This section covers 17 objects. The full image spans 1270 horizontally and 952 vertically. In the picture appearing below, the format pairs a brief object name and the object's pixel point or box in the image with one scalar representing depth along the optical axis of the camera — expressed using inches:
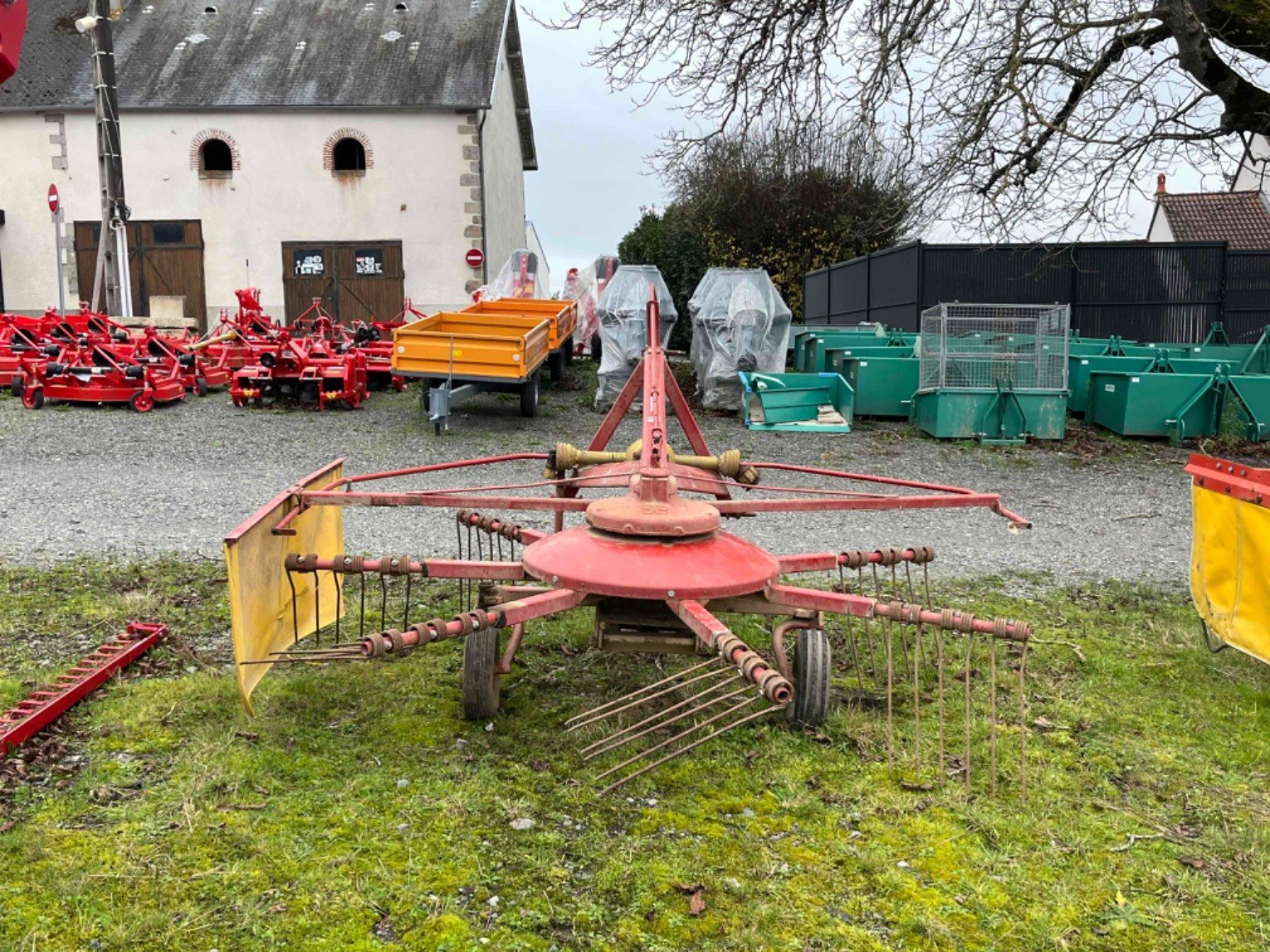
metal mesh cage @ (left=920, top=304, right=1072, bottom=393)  470.0
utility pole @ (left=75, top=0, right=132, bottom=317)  654.5
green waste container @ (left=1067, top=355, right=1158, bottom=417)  494.0
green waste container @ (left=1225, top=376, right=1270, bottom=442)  457.7
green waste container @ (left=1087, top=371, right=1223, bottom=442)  463.2
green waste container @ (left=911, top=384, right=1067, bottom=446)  462.0
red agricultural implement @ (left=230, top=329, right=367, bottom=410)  504.1
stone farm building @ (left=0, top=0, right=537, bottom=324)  874.1
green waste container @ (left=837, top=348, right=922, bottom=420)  507.2
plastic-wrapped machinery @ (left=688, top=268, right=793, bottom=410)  525.3
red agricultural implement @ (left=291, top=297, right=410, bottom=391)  569.3
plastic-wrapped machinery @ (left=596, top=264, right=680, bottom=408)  520.4
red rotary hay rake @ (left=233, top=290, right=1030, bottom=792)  123.7
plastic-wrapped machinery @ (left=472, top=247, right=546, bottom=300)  720.3
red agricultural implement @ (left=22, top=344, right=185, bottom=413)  485.4
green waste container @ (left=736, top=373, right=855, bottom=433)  483.2
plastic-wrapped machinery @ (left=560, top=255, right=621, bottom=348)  743.1
